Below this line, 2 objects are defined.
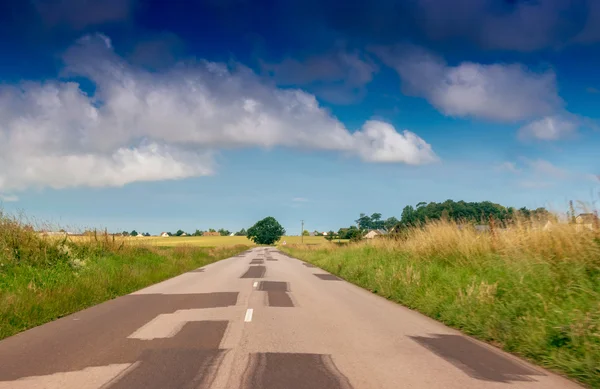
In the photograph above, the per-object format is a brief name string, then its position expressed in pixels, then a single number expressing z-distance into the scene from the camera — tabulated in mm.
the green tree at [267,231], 161750
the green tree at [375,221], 170000
